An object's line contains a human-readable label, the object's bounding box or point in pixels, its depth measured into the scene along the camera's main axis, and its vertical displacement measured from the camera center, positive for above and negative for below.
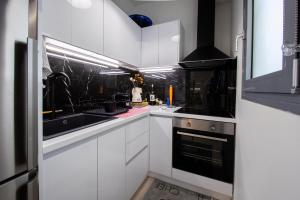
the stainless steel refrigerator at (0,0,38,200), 0.46 -0.01
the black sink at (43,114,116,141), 1.09 -0.24
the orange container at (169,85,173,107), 2.14 +0.04
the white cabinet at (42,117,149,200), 0.71 -0.48
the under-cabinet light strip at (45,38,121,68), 1.11 +0.43
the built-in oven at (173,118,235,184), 1.40 -0.55
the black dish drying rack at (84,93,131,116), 1.49 -0.13
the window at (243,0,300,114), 0.41 +0.21
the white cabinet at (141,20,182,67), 1.91 +0.77
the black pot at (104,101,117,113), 1.50 -0.11
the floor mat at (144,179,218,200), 1.51 -1.10
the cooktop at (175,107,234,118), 1.52 -0.18
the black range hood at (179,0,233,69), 1.77 +0.88
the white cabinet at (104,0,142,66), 1.46 +0.76
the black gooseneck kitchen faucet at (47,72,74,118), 1.15 +0.04
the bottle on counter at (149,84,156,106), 2.30 -0.04
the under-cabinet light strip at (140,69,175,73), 2.24 +0.45
